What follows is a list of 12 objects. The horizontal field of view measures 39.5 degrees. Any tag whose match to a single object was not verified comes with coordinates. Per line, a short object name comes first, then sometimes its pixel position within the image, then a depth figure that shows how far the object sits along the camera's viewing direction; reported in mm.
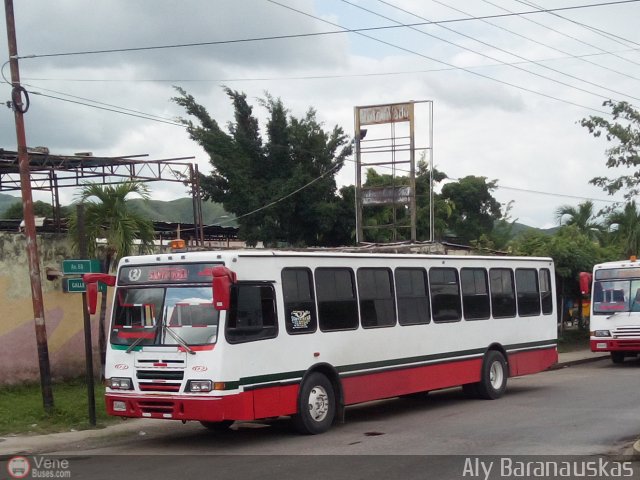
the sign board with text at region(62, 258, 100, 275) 13898
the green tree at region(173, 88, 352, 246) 35094
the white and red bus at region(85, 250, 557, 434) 11625
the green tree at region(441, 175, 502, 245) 52719
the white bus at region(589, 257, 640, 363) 23359
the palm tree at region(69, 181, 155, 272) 17547
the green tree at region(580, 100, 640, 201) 34438
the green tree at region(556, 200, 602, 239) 38000
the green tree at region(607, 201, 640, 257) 35562
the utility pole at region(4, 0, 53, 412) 14516
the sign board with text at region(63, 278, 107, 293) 13891
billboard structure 32469
